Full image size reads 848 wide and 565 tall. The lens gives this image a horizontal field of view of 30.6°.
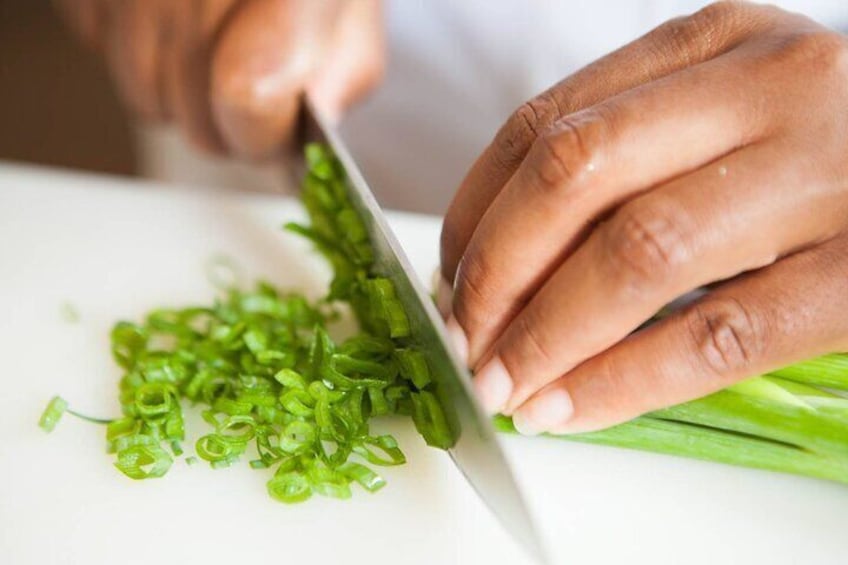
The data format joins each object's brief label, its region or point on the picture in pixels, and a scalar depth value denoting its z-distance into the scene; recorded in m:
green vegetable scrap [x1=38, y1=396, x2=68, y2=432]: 0.33
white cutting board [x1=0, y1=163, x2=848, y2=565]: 0.31
